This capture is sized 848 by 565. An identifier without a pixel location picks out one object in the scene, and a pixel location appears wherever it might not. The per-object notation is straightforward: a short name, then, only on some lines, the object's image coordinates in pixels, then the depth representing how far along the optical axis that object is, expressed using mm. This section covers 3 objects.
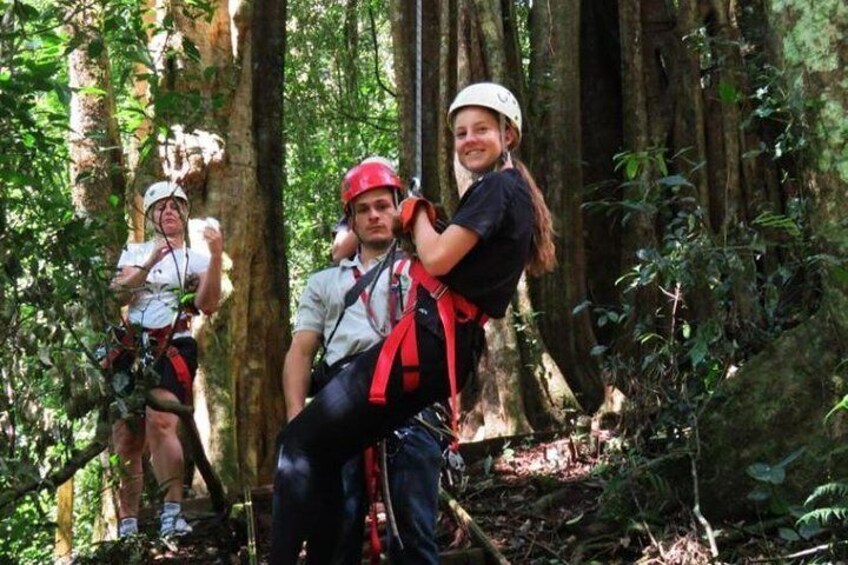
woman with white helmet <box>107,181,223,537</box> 5160
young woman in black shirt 3441
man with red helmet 3742
